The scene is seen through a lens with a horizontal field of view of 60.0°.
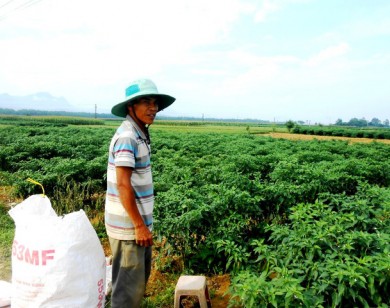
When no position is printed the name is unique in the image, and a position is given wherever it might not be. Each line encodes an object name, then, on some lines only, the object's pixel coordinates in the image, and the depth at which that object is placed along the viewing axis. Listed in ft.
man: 8.07
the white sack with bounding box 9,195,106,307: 7.27
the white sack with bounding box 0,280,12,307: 9.83
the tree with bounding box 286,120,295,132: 183.90
